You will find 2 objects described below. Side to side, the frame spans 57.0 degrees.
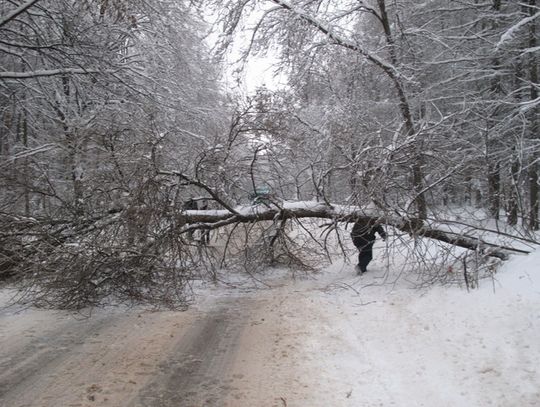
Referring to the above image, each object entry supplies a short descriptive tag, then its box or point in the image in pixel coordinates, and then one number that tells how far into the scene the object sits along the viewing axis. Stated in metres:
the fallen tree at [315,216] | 8.36
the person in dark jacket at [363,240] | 9.04
